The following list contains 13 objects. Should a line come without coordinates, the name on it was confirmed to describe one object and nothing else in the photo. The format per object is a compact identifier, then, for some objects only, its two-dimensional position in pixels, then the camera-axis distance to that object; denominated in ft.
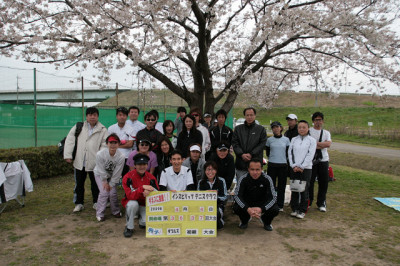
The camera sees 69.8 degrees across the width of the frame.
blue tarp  18.02
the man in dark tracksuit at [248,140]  16.08
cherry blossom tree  22.15
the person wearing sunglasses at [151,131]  16.66
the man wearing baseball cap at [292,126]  18.44
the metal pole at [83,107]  30.71
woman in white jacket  15.76
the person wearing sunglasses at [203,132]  17.55
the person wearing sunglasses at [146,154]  15.26
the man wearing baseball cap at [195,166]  15.43
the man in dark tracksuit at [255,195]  13.70
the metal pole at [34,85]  27.05
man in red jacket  13.17
